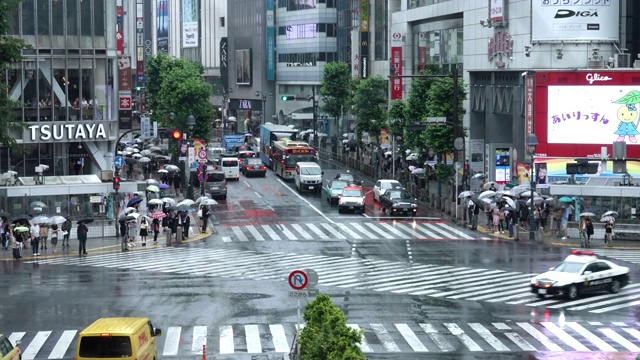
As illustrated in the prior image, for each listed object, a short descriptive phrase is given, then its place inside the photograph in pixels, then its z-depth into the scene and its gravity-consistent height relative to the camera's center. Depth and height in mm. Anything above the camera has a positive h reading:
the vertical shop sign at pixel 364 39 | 124750 +7116
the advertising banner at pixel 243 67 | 169625 +5697
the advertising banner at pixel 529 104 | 74688 -128
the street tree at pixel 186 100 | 99250 +449
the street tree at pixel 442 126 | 75562 -1470
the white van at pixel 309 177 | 81125 -5205
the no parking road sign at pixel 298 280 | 28594 -4399
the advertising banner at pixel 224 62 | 180875 +6818
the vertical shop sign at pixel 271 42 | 160500 +8806
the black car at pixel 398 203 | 68000 -5983
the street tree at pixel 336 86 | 123750 +1875
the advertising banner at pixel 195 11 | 197875 +16318
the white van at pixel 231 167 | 89812 -4907
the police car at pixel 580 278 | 40250 -6289
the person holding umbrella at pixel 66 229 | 55656 -5975
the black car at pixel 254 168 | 93312 -5165
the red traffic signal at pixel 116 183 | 57875 -3911
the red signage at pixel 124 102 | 77750 +251
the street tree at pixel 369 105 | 106500 -140
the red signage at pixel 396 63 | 100688 +3590
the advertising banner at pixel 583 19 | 73562 +5316
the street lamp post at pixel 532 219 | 57969 -5947
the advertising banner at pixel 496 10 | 80312 +6571
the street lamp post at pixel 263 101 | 160625 +482
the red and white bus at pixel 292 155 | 88938 -4027
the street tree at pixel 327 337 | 22766 -4739
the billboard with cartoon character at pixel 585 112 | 72438 -658
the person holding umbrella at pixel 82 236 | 52438 -5967
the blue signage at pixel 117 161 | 69438 -3372
